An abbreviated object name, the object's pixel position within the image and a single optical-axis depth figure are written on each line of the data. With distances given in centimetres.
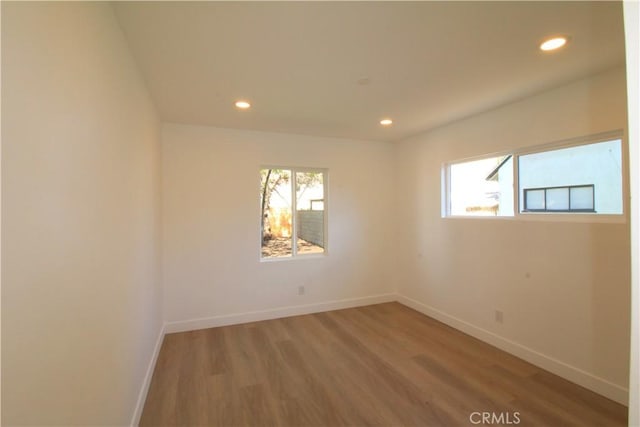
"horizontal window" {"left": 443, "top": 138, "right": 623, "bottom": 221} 227
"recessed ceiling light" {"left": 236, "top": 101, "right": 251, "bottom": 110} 276
